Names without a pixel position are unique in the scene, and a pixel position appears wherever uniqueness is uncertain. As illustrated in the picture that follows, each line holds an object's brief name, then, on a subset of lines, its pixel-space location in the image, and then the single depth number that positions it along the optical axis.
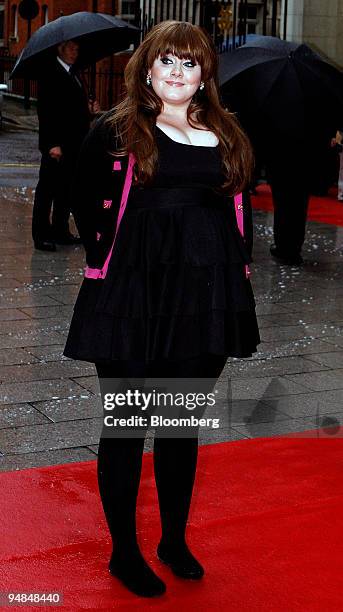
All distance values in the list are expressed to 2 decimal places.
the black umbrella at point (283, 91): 9.74
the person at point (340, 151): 14.20
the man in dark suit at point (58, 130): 10.38
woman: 3.94
